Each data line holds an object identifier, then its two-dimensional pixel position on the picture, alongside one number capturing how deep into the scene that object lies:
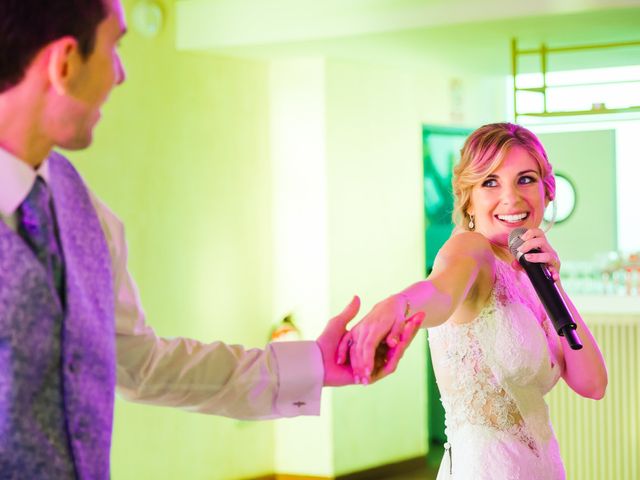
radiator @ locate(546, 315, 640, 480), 5.64
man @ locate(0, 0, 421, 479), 1.32
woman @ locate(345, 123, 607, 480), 2.44
